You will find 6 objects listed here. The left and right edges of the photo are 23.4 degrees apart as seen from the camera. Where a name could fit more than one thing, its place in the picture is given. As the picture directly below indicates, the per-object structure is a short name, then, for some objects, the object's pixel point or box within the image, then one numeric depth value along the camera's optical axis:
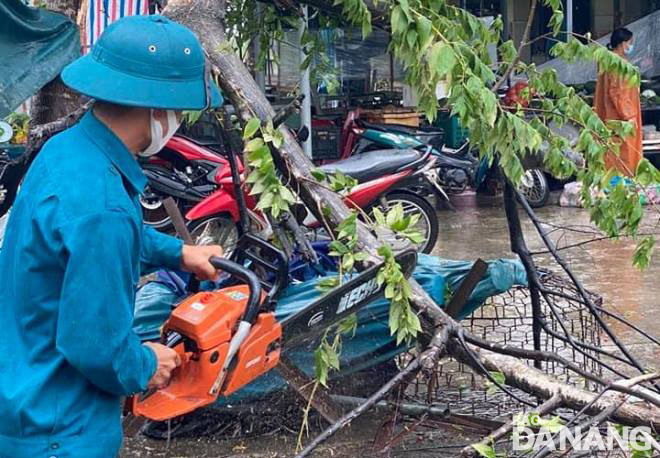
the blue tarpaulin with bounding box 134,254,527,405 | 6.88
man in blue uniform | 3.39
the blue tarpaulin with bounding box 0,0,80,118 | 9.18
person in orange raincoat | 16.99
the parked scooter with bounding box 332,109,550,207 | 16.54
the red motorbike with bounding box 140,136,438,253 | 12.63
